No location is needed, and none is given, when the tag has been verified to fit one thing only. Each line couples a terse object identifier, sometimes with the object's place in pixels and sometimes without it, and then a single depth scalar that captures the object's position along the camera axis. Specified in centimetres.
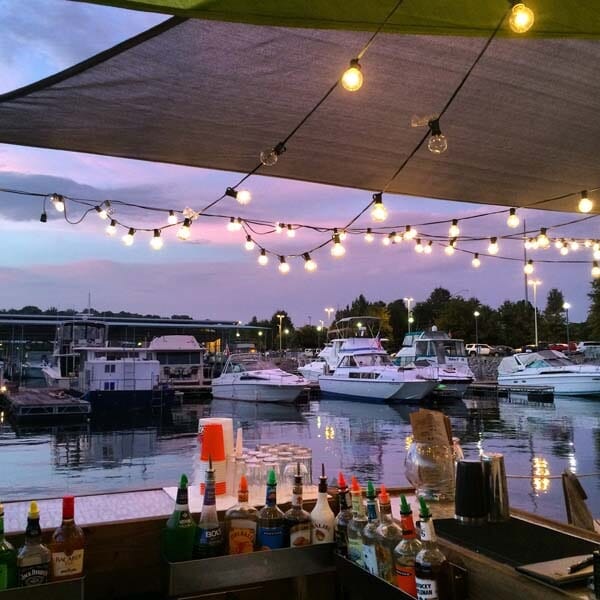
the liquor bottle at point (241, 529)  166
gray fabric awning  247
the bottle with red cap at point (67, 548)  145
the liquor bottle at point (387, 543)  141
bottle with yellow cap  139
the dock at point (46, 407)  1788
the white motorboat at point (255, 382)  2282
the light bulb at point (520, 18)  199
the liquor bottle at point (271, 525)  167
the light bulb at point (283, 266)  673
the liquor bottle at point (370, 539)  146
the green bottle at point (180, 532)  160
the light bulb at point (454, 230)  645
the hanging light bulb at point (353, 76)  245
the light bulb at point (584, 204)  443
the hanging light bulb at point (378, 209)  434
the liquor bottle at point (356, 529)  154
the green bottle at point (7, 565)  137
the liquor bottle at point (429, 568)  125
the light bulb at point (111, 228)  552
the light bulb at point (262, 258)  706
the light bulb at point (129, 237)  554
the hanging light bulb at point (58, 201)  468
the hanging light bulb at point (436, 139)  292
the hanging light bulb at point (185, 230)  502
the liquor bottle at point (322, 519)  169
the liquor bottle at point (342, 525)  164
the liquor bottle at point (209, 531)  161
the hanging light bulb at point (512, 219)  558
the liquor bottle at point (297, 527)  168
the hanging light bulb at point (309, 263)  672
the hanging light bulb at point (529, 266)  821
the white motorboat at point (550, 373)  2170
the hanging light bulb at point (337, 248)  613
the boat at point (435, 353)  2478
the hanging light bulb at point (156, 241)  564
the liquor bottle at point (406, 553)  133
